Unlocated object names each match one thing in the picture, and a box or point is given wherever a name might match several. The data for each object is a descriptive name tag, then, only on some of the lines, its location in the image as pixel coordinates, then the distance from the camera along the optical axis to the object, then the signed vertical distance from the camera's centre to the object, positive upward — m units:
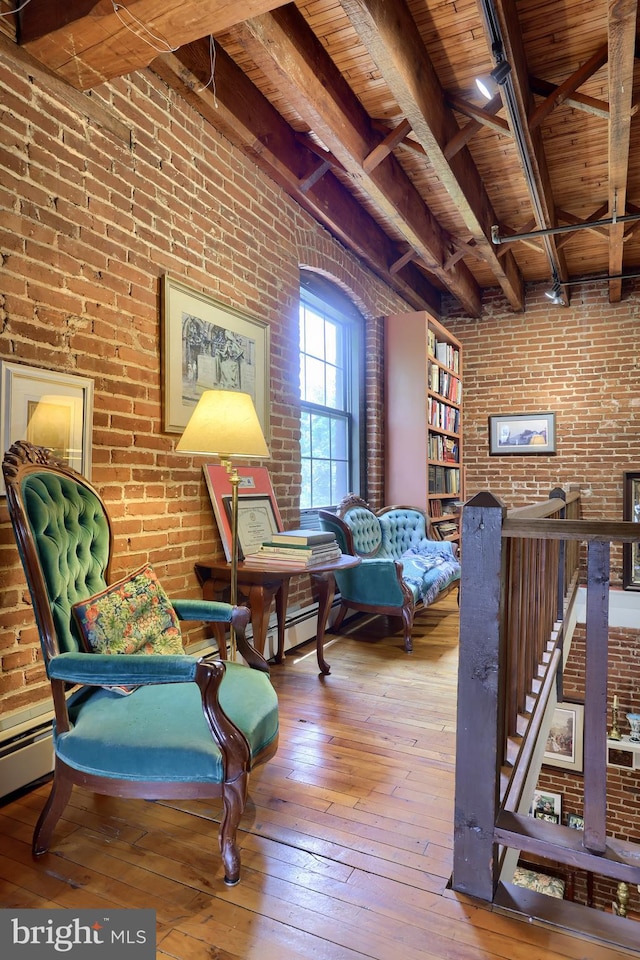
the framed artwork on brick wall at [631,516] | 5.83 -0.34
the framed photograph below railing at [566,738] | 5.45 -2.59
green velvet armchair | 1.49 -0.57
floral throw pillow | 1.71 -0.46
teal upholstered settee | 3.65 -0.60
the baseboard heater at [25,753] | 1.90 -0.98
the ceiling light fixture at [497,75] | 2.38 +1.81
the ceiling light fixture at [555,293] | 5.25 +1.86
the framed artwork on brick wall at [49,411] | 1.93 +0.25
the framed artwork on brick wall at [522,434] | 6.29 +0.57
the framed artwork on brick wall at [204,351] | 2.67 +0.70
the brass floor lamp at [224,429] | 2.17 +0.20
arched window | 4.34 +0.76
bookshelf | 5.11 +0.65
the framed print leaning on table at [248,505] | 2.98 -0.15
